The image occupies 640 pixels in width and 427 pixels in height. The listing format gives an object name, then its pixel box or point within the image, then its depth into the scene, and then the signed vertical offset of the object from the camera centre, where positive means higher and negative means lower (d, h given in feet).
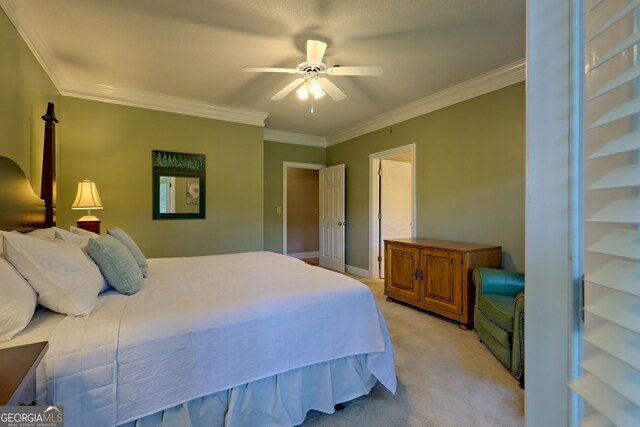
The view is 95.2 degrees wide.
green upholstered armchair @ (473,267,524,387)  6.64 -2.56
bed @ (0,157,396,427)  3.71 -2.04
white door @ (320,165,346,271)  17.67 -0.31
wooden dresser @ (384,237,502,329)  9.50 -2.16
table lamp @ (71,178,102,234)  9.69 +0.32
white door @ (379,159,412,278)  15.92 +0.67
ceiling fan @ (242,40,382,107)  7.80 +3.94
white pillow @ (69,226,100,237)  7.57 -0.54
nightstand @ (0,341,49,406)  2.21 -1.33
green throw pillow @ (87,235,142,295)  5.40 -1.02
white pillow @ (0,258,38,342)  3.55 -1.17
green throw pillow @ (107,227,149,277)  6.94 -0.89
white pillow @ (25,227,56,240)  5.86 -0.46
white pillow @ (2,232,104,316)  4.09 -0.91
